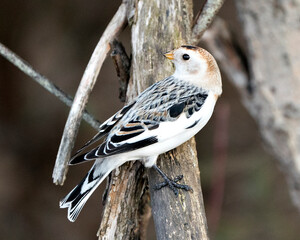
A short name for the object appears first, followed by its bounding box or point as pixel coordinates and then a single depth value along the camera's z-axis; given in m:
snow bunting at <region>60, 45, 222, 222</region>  4.53
